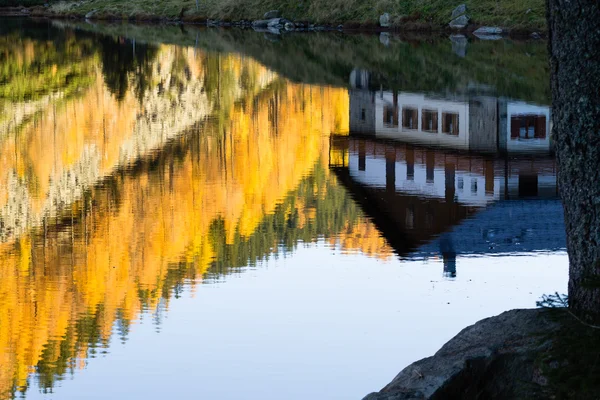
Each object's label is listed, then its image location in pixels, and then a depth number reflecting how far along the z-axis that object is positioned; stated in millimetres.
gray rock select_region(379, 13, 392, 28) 83381
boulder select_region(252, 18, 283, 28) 92938
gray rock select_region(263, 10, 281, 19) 95062
